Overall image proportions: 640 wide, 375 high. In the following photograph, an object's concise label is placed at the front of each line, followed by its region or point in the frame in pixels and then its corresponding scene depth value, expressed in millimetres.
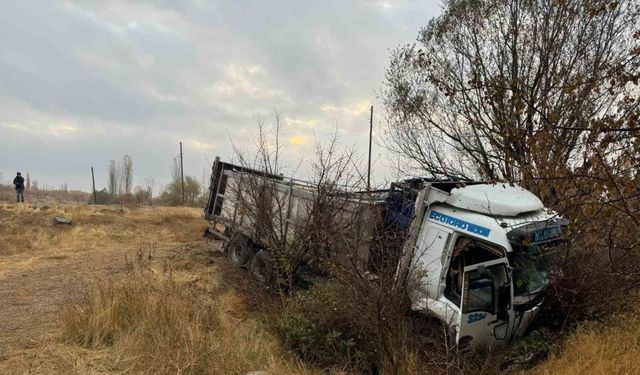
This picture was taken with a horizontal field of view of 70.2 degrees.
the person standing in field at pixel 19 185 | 23305
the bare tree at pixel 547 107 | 4125
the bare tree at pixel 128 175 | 51575
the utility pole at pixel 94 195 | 33712
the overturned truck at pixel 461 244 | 6070
